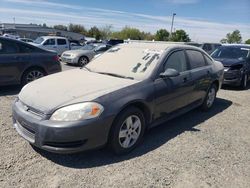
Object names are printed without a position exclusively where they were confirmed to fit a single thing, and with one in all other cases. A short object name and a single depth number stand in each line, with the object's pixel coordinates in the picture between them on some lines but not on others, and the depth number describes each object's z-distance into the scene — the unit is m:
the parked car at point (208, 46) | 14.37
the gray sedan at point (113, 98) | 2.33
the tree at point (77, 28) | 62.90
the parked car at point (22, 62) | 4.84
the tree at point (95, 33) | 56.18
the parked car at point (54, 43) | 12.45
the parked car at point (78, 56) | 10.35
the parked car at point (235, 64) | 6.64
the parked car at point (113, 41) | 17.23
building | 42.38
